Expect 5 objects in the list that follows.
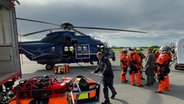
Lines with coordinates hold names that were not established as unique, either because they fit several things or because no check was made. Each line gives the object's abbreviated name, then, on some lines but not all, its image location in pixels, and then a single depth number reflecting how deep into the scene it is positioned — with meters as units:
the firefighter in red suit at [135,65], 5.50
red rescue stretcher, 2.66
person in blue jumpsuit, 3.92
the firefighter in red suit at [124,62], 6.03
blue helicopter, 9.54
